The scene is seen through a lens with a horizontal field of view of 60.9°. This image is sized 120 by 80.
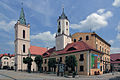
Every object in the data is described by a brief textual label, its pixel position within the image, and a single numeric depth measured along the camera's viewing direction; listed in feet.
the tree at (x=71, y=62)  89.14
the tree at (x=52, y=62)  113.14
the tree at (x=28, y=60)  130.11
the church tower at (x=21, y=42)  156.19
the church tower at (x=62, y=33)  128.63
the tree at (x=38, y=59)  121.19
